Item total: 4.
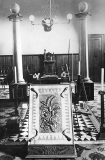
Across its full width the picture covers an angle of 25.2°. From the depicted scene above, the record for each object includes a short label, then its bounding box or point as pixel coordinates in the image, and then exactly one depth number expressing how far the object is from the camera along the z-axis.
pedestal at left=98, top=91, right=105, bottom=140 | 4.43
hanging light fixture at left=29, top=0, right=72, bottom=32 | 13.52
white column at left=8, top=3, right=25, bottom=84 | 8.28
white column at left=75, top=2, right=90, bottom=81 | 8.38
